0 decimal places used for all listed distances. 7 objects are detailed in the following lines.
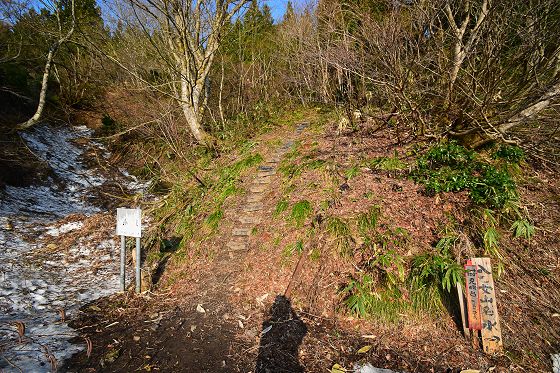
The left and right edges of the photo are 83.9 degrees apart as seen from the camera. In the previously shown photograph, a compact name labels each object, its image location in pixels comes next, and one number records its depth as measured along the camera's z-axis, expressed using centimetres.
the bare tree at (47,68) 945
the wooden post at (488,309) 322
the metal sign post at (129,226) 435
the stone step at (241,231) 552
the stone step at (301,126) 908
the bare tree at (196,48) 859
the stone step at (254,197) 620
